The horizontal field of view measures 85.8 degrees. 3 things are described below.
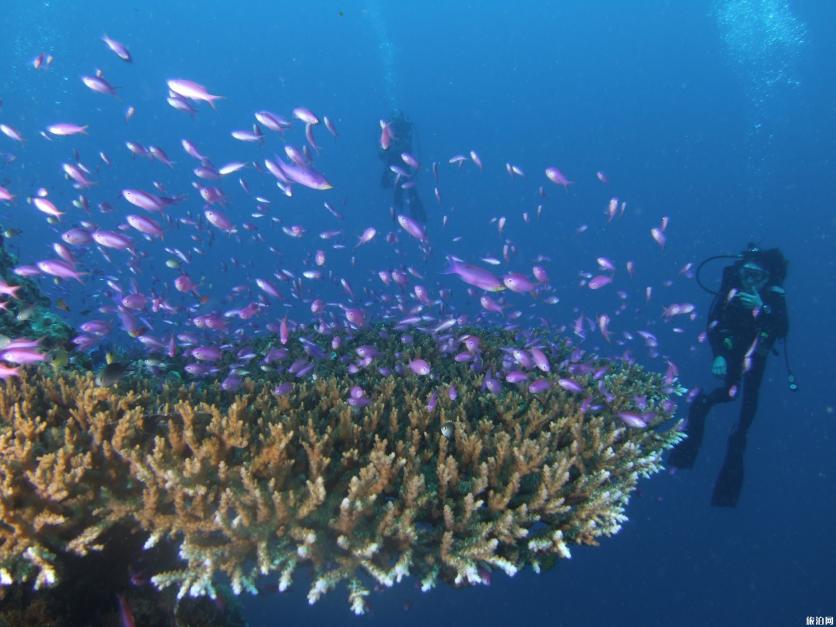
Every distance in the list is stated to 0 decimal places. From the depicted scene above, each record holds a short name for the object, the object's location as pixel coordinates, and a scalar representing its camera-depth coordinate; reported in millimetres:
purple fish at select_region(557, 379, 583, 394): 4832
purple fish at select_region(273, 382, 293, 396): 4332
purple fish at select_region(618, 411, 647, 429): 4505
